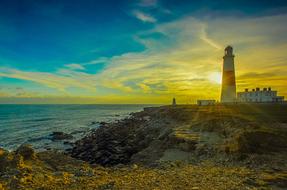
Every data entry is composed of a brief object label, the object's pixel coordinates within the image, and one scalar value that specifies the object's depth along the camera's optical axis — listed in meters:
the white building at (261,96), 38.31
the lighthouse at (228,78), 36.26
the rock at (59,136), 25.36
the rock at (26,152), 9.08
